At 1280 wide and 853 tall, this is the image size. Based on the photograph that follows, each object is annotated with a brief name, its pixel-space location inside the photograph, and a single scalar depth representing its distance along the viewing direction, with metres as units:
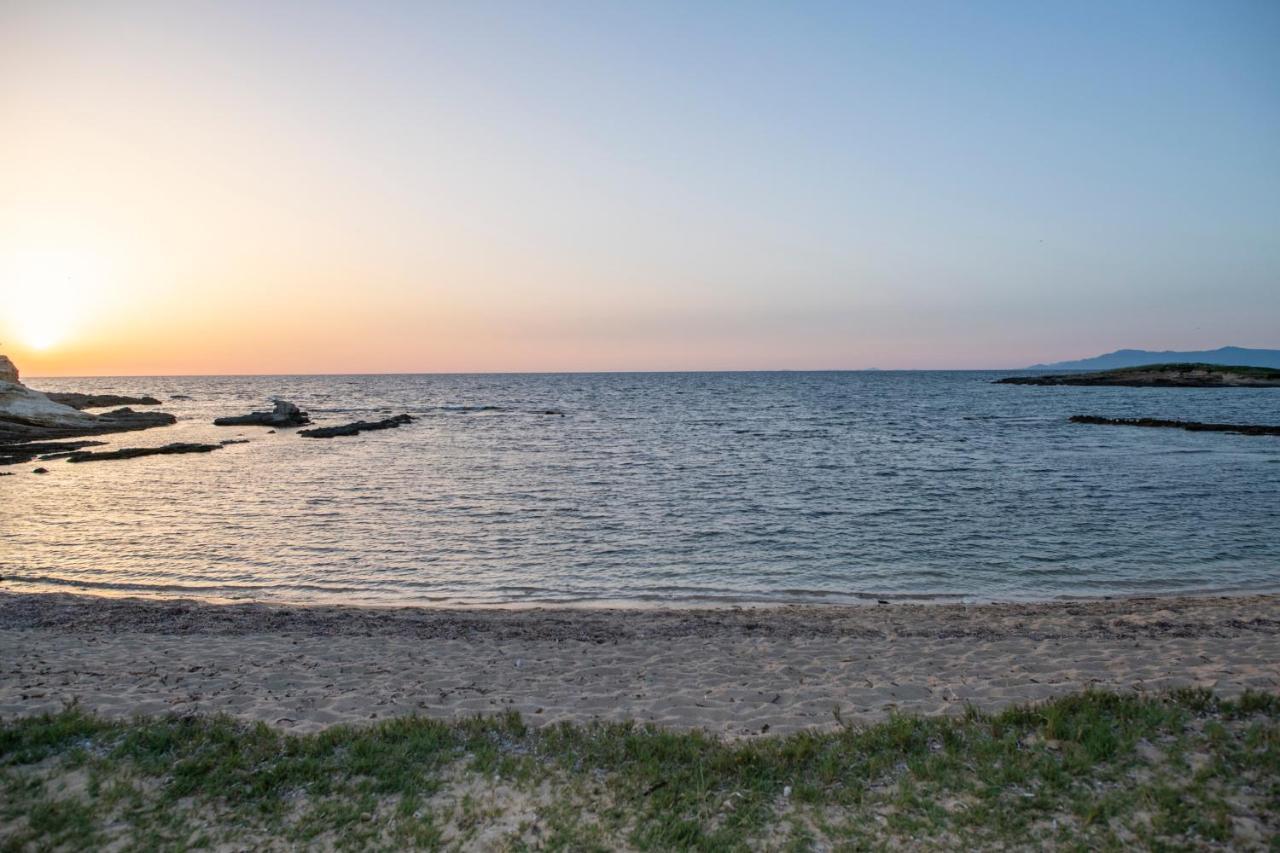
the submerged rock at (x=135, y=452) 43.33
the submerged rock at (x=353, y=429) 60.44
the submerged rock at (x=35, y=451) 42.97
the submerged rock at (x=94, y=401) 88.06
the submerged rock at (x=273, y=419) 70.06
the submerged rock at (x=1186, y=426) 52.22
